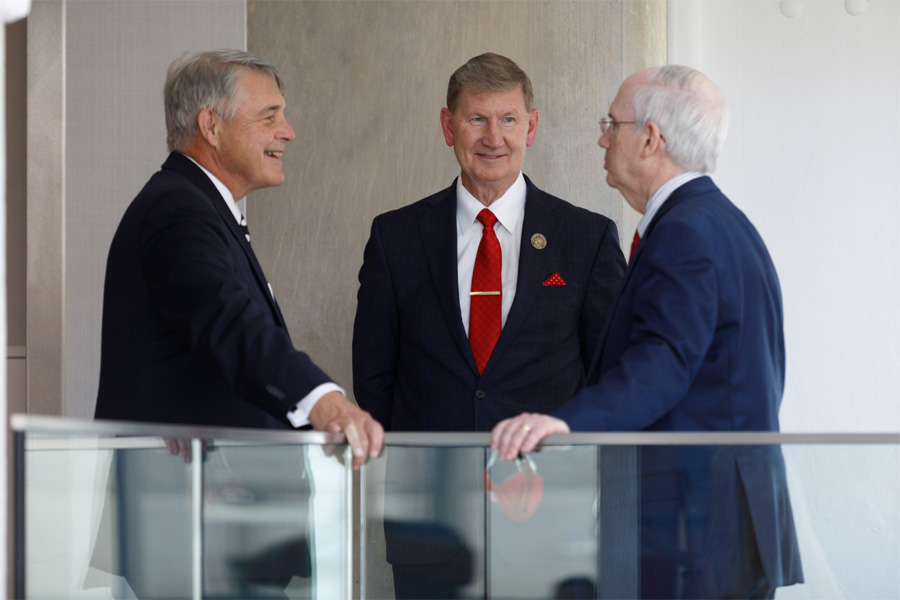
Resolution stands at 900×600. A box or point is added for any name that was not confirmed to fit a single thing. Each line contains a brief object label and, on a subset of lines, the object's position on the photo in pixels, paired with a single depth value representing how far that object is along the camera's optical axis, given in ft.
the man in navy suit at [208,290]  17.88
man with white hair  17.55
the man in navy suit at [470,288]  19.68
